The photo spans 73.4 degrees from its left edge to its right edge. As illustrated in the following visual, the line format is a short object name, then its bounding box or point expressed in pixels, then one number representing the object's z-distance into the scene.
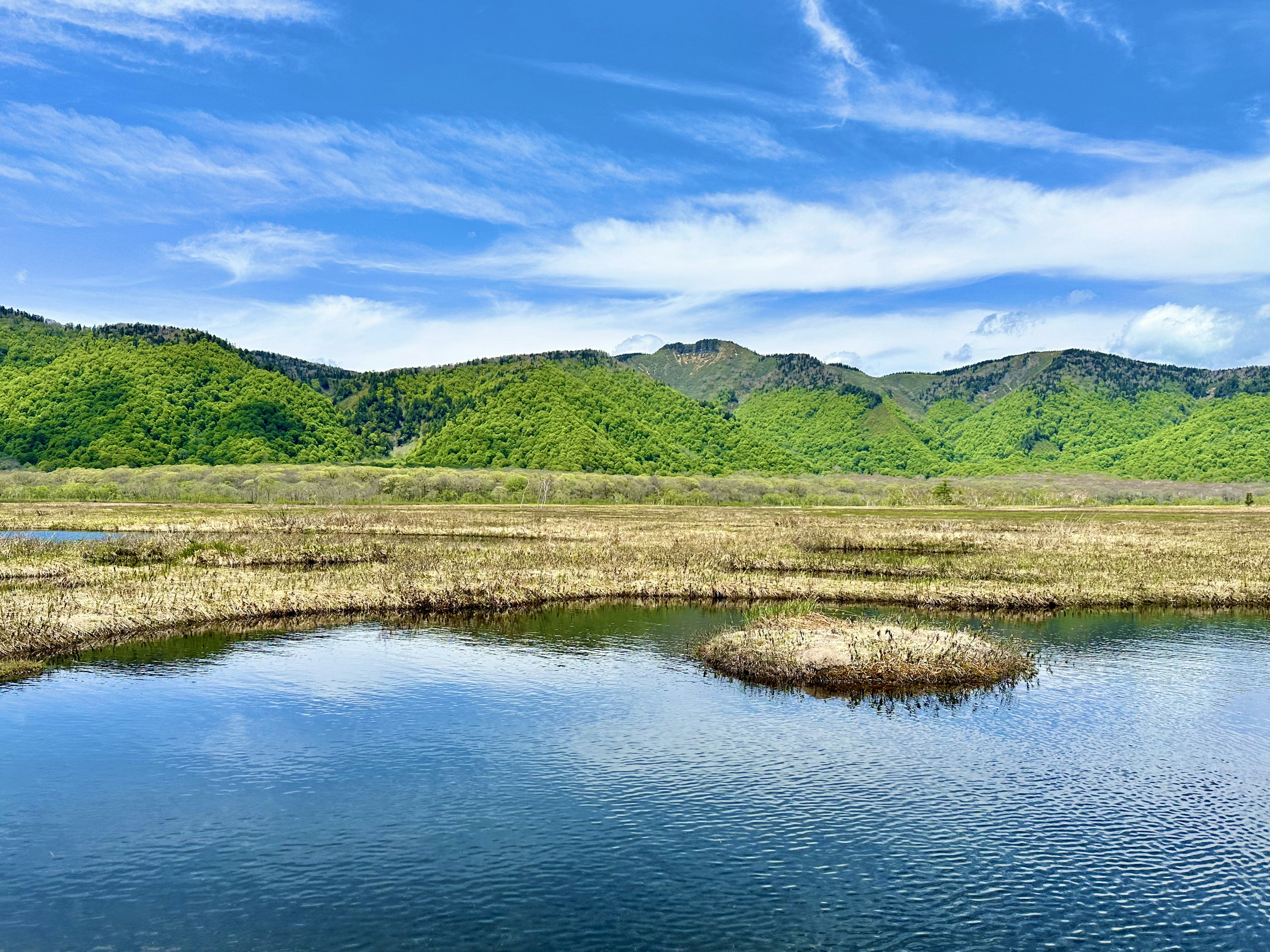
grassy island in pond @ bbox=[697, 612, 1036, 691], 28.86
